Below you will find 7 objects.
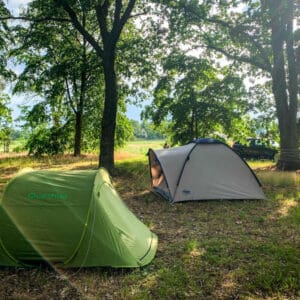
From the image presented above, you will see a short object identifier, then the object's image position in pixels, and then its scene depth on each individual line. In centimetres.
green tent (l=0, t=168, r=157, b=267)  495
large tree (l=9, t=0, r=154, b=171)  1271
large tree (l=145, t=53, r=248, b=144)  1650
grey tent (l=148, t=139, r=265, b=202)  919
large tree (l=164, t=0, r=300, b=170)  1319
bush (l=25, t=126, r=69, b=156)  2234
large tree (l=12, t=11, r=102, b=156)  1512
